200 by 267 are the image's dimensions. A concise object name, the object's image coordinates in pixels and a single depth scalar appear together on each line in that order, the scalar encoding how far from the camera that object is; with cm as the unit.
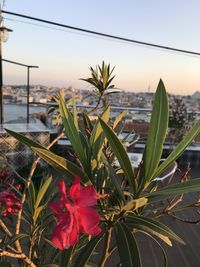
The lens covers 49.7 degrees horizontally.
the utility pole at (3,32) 317
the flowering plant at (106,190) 37
